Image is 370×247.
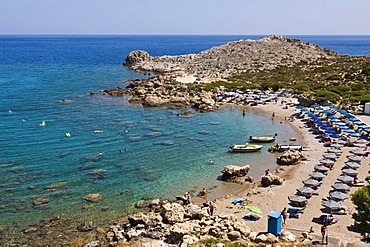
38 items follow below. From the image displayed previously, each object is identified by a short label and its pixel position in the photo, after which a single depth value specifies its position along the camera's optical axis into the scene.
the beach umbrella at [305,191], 29.42
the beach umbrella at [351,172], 32.59
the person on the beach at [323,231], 21.97
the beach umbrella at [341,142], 42.03
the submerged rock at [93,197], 30.36
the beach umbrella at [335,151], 38.59
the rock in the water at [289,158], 37.91
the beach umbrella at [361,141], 41.78
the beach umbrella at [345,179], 31.21
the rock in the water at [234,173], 34.62
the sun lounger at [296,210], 26.78
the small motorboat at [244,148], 42.25
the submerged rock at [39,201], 29.53
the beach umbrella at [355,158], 35.91
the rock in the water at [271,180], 32.56
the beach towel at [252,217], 26.05
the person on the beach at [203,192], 31.54
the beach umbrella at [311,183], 30.86
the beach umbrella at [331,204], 26.33
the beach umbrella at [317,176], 32.34
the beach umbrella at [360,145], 40.77
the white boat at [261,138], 45.69
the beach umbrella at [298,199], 27.73
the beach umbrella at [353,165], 34.31
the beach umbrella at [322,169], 34.00
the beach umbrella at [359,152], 38.09
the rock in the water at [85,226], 25.55
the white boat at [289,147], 41.59
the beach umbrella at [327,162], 35.80
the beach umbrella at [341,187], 29.52
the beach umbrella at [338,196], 27.54
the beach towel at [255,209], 27.10
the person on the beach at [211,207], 26.85
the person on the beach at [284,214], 25.48
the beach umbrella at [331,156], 37.22
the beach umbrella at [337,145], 40.85
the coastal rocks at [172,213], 24.41
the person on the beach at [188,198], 29.17
